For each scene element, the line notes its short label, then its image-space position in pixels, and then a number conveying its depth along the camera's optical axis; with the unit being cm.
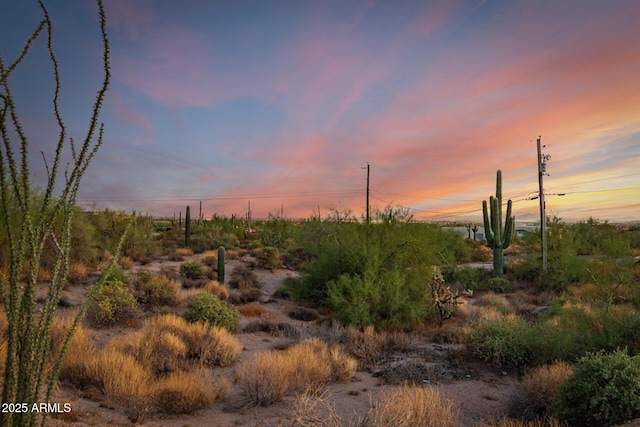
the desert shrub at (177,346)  847
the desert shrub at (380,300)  1332
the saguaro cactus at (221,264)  2058
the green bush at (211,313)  1261
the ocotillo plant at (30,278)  303
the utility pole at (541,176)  2492
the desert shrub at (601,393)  561
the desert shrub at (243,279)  2062
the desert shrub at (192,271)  2091
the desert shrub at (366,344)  1039
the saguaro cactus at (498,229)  2444
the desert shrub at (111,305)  1192
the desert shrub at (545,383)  711
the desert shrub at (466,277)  2259
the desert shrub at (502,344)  974
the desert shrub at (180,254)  2586
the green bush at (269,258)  2495
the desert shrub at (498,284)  2186
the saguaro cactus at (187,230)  3169
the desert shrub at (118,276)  1526
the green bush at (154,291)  1494
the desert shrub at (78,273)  1644
